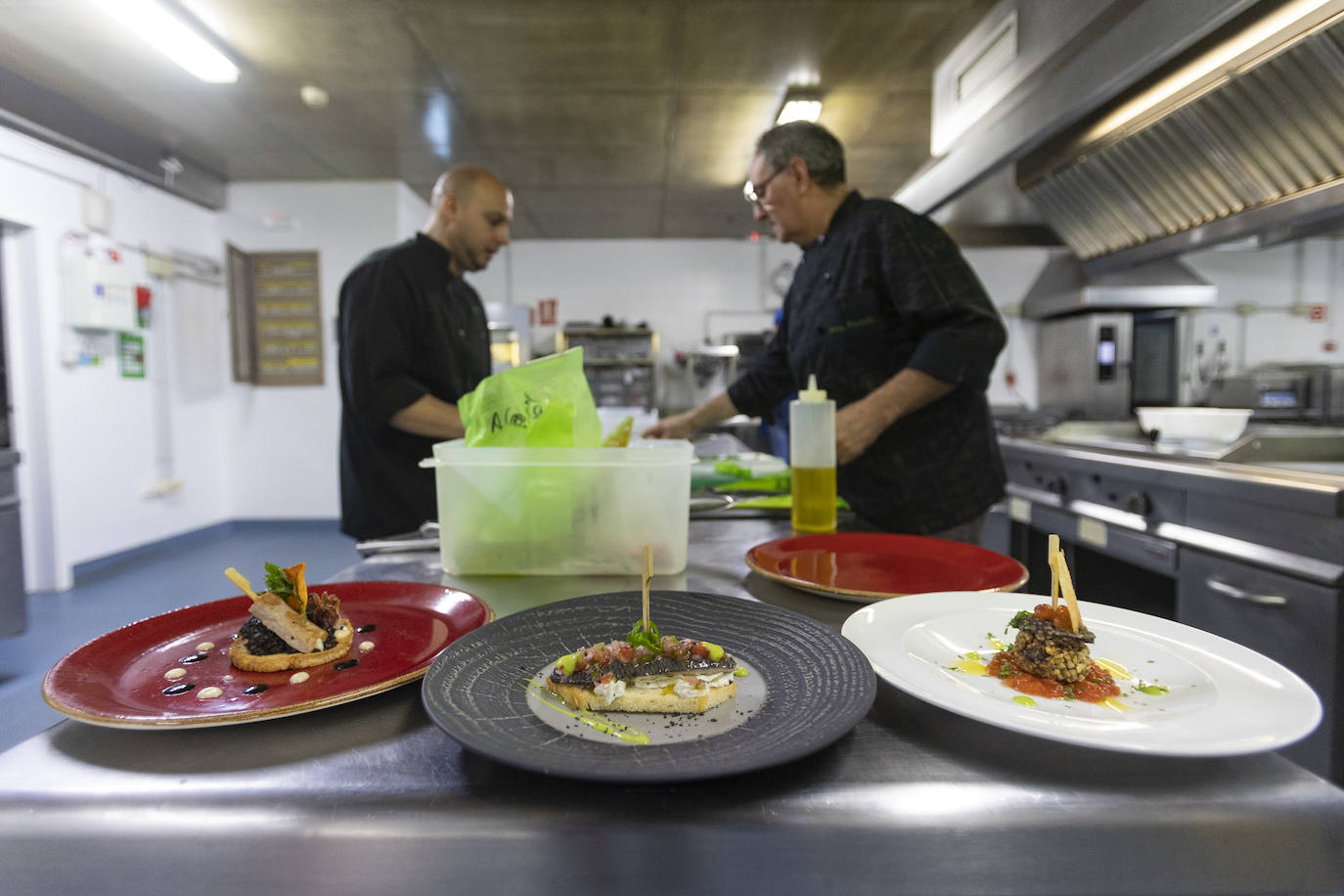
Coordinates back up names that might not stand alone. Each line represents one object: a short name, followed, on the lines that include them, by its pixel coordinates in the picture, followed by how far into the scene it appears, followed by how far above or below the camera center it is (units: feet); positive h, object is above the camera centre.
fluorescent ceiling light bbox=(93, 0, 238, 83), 10.16 +5.56
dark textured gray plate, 1.38 -0.71
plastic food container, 3.04 -0.50
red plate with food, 1.66 -0.74
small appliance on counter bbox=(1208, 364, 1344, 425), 12.08 -0.10
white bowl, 7.72 -0.41
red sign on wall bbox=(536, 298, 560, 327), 23.70 +2.82
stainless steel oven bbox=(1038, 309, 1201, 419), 16.29 +0.62
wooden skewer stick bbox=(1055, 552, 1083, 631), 1.98 -0.59
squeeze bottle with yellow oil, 3.78 -0.37
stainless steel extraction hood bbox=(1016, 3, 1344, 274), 5.83 +2.55
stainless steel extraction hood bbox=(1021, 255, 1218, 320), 15.14 +2.19
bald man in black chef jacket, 6.23 +0.45
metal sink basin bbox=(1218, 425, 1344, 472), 6.78 -0.60
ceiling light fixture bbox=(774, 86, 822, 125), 12.92 +5.41
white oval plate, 1.43 -0.72
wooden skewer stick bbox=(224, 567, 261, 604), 2.16 -0.56
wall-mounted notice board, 18.11 +2.03
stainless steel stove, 5.36 -1.38
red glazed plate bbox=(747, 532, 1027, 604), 2.83 -0.77
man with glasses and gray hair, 4.77 +0.36
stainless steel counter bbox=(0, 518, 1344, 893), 1.33 -0.84
